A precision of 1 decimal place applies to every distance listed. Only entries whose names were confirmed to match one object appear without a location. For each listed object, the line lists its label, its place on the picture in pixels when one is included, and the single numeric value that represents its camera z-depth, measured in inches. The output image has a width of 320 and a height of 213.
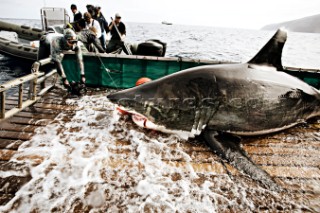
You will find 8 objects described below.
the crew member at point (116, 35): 315.7
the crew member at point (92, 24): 289.6
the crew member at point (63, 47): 215.6
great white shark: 130.7
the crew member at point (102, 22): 327.8
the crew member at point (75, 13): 355.3
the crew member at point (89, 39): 290.4
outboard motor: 291.3
